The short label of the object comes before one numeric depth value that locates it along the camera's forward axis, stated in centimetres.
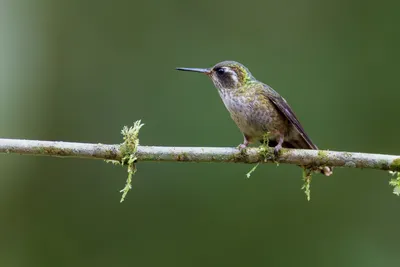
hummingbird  775
